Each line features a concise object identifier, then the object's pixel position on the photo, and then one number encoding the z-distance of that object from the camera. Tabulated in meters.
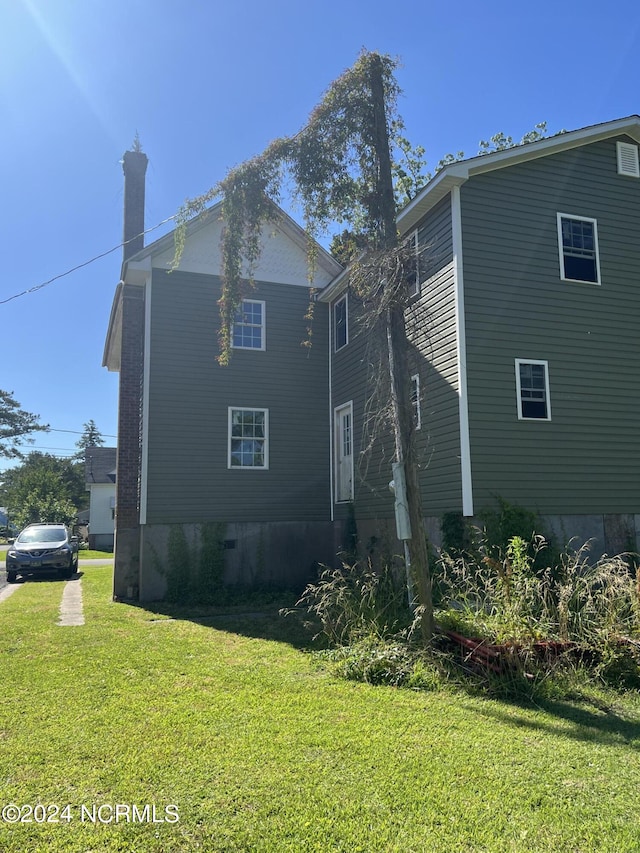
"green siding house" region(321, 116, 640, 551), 9.92
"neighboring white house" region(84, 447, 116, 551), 32.81
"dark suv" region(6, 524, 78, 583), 16.97
